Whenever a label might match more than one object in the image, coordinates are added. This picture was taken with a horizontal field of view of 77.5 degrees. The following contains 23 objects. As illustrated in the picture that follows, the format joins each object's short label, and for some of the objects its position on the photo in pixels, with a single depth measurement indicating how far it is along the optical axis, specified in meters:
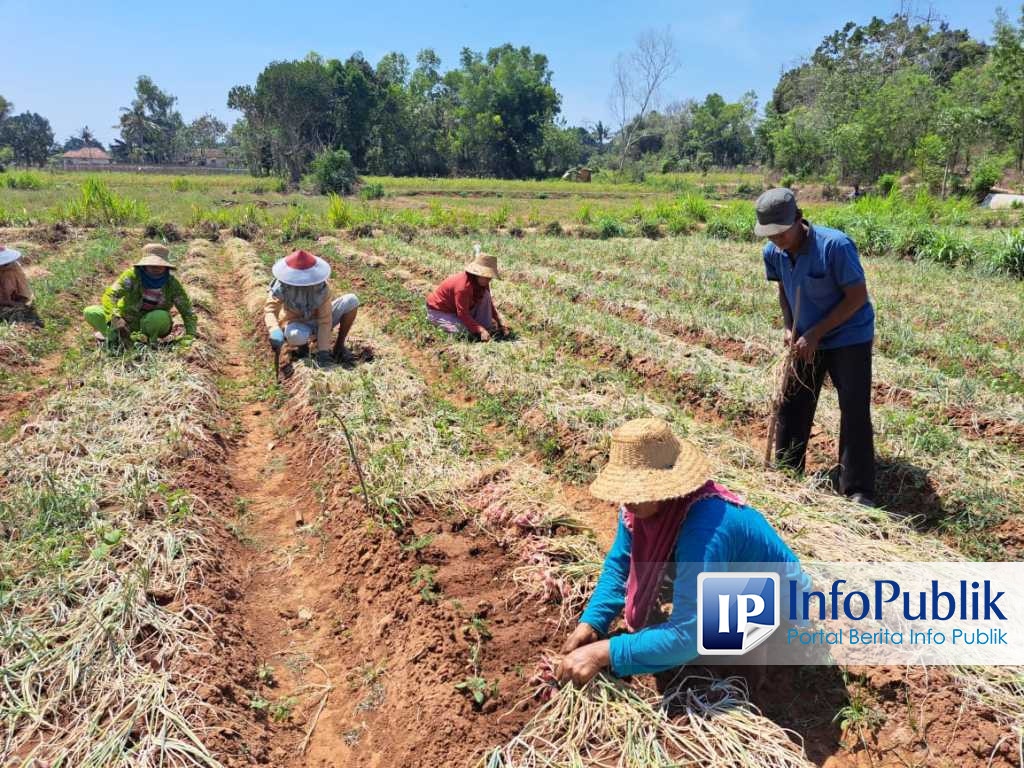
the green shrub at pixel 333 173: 33.00
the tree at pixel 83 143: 101.88
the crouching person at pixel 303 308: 5.90
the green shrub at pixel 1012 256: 10.92
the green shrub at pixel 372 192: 30.66
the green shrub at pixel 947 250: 11.99
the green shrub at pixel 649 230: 18.78
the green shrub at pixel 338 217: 18.88
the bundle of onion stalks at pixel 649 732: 2.12
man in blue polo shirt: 3.46
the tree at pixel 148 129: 74.38
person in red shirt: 6.52
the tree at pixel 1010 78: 24.70
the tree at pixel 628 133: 55.75
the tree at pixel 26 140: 70.94
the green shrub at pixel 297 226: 17.03
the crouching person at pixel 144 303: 5.99
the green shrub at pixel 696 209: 20.48
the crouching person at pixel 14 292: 7.40
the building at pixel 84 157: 71.94
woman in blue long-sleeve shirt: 2.00
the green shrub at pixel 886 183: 28.11
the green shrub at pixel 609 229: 18.56
